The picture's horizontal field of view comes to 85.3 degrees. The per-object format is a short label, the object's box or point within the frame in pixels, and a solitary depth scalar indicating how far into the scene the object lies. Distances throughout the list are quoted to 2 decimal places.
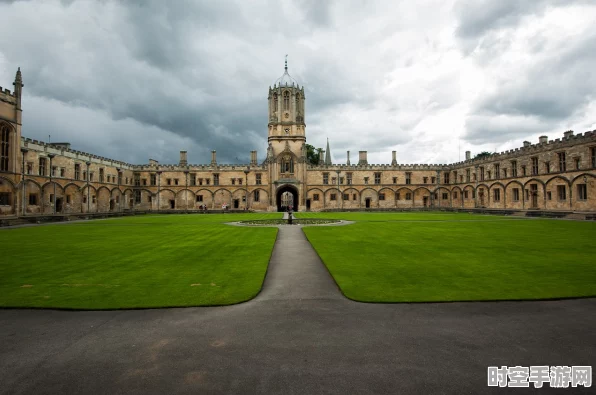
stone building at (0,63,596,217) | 45.59
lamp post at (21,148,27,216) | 34.36
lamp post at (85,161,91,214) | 45.00
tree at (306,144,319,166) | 75.31
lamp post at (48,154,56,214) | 38.17
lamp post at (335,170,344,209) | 57.91
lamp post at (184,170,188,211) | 57.63
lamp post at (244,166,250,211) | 55.09
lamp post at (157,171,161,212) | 57.44
